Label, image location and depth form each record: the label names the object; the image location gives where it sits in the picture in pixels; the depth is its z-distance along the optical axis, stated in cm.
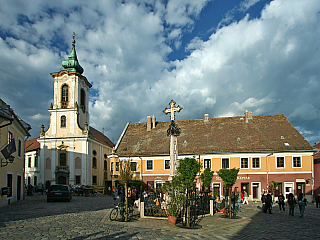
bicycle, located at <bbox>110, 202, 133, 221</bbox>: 1403
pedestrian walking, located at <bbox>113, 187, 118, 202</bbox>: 2755
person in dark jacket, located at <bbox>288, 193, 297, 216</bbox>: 1772
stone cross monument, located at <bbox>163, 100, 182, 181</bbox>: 1753
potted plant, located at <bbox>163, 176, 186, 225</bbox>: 1290
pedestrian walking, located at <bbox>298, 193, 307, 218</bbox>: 1705
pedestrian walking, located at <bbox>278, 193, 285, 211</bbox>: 1989
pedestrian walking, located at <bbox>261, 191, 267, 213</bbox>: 1920
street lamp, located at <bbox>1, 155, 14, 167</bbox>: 1919
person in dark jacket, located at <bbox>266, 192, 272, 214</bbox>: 1874
